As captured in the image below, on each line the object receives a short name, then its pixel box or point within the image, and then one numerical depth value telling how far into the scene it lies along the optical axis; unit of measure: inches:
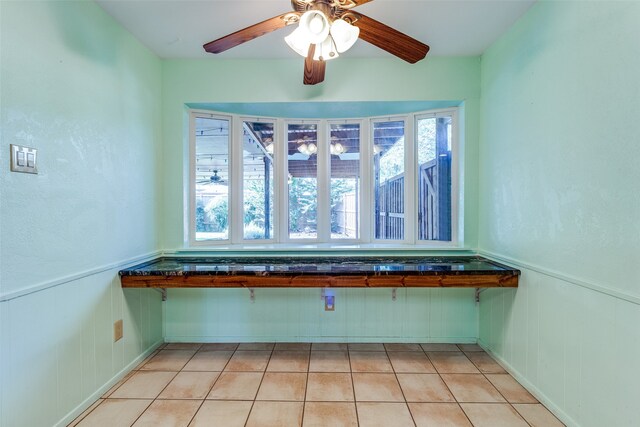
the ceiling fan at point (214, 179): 104.8
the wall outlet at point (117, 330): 74.8
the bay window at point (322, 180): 103.2
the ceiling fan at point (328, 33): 50.3
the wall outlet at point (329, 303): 98.1
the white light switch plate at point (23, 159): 50.6
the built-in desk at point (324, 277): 76.2
